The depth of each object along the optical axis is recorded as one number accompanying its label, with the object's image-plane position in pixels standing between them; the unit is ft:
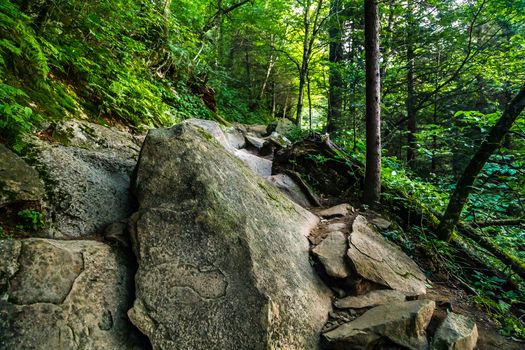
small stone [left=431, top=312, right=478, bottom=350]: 8.36
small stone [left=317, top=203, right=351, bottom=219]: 16.79
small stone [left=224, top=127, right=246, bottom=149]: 30.26
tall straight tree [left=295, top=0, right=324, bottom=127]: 42.01
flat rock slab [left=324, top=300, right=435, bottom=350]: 8.26
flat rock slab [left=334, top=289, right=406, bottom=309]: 10.21
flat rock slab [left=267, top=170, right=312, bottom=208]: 18.65
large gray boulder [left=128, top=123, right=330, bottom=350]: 7.55
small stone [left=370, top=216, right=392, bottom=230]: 15.98
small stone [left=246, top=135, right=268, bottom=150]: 31.52
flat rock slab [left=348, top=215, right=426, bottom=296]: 11.37
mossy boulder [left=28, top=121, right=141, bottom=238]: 9.16
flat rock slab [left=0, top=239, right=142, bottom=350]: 6.14
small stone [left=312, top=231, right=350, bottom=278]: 11.16
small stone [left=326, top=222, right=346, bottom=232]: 14.55
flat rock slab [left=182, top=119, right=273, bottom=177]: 22.84
